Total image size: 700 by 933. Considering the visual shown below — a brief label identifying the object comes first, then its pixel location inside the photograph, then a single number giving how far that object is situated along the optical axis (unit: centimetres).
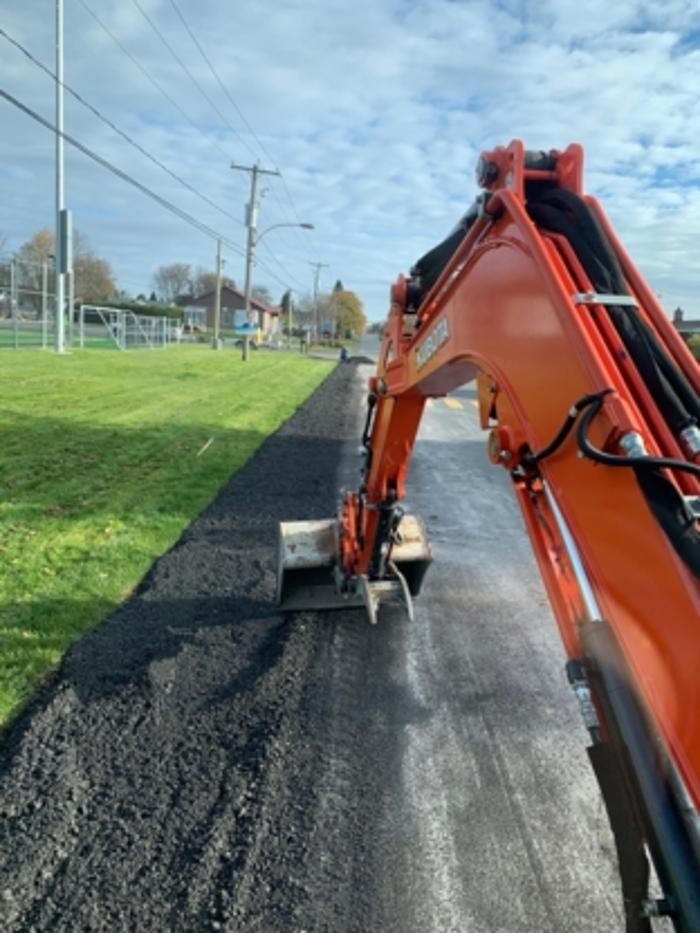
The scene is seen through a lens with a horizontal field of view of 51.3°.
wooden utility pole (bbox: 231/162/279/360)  3838
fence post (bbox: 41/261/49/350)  2409
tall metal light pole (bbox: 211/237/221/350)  4569
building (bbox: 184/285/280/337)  9138
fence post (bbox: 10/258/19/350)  2048
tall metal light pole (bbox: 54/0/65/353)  2317
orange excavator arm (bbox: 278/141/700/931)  142
